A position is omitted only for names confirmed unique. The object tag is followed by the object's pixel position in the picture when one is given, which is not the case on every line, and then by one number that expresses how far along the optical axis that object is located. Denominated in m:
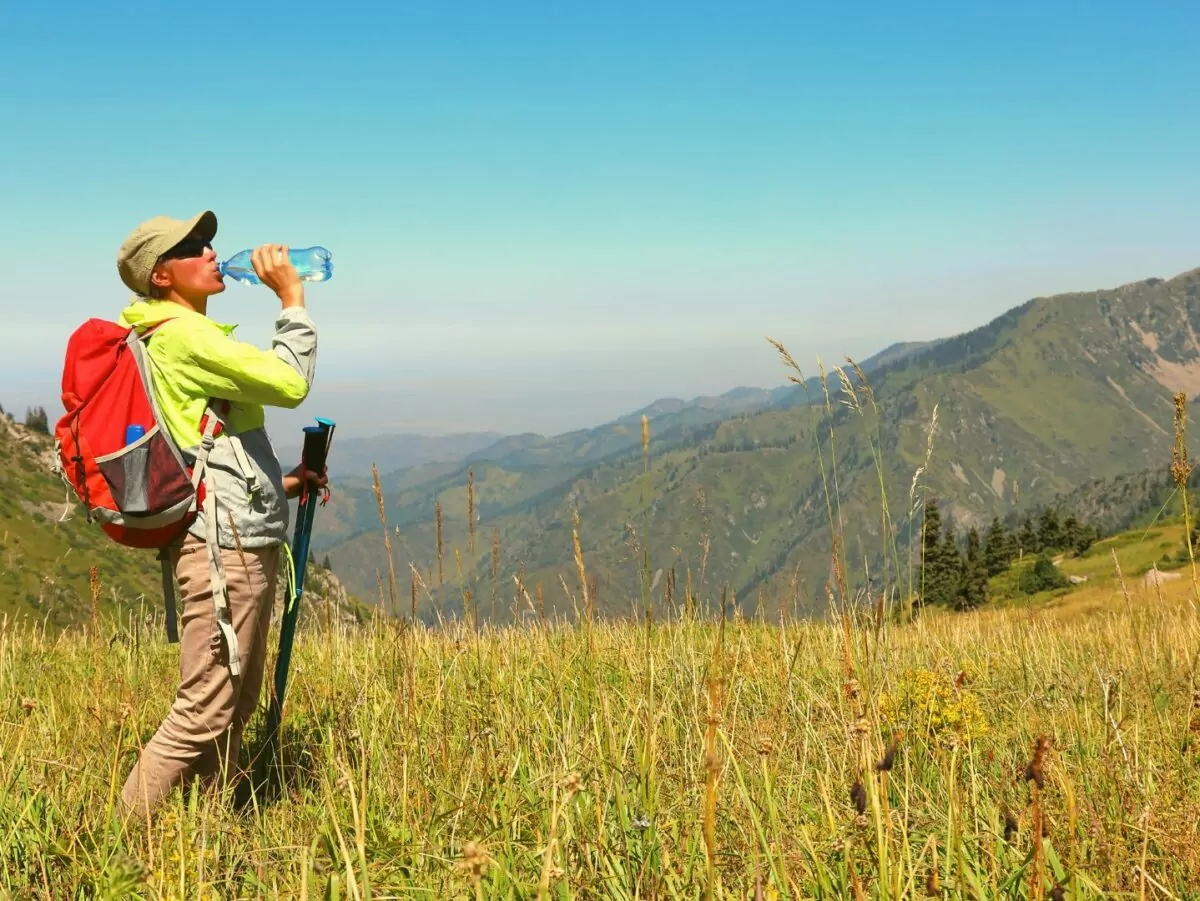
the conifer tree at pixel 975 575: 83.22
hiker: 3.79
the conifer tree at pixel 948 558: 83.31
